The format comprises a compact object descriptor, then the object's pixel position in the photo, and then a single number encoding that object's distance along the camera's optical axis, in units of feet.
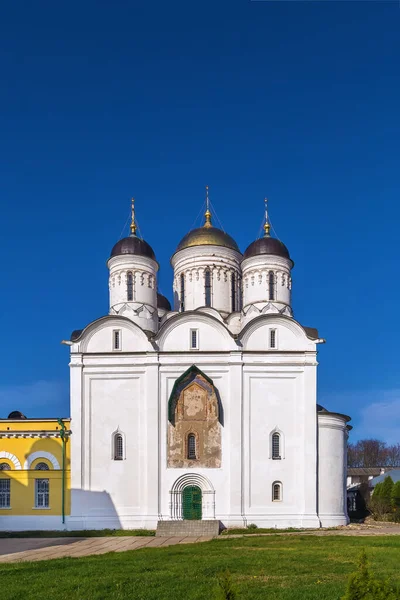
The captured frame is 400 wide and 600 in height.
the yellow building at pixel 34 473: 82.79
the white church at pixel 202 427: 81.35
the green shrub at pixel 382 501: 103.39
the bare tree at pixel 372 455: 282.36
